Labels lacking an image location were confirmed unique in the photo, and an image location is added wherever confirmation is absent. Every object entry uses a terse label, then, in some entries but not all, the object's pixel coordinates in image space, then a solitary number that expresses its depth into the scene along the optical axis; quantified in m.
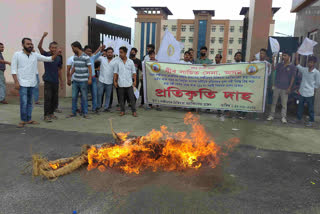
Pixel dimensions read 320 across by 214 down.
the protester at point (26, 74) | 5.60
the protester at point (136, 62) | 8.52
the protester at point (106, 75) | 7.72
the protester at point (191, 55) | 8.42
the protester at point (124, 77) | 7.23
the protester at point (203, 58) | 8.03
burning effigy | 3.47
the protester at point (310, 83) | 6.95
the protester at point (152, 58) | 8.16
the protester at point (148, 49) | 8.36
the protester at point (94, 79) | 7.52
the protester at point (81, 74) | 6.63
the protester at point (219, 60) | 8.05
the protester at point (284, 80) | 7.09
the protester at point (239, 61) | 7.62
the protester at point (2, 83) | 8.46
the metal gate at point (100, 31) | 11.06
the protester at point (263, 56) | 7.31
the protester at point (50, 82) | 6.35
